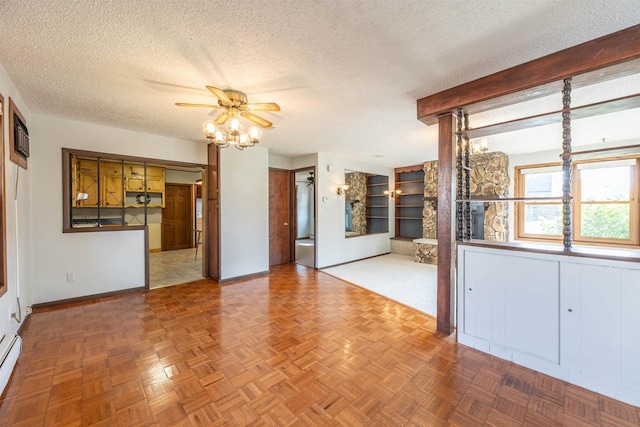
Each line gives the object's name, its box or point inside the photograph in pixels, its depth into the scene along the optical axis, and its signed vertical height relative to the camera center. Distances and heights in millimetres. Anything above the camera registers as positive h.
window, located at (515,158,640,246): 4328 +109
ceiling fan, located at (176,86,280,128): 2324 +1000
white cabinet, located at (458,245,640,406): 1716 -818
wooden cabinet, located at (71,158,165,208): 4519 +637
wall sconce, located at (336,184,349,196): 5719 +494
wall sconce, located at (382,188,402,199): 7046 +494
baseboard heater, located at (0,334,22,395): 1763 -1058
